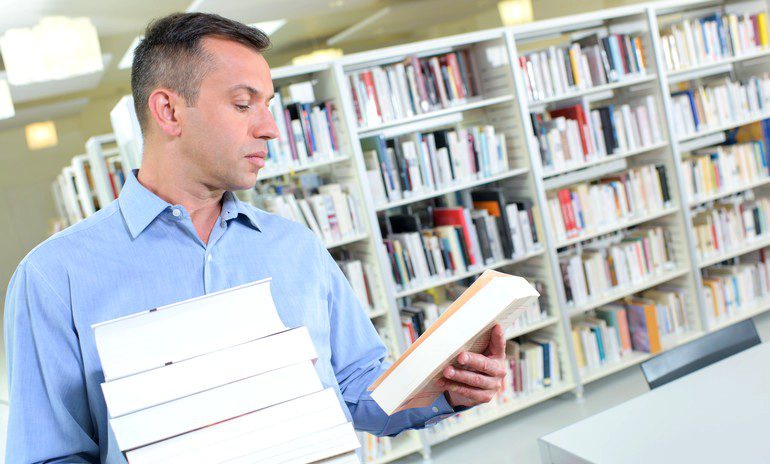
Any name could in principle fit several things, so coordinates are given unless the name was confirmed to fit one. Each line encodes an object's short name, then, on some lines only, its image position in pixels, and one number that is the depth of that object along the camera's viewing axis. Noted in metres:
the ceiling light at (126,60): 4.46
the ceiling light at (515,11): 5.41
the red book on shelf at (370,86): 3.67
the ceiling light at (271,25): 4.84
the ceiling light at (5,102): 4.20
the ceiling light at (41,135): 4.18
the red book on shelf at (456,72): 3.94
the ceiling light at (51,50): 4.27
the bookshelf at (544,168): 3.67
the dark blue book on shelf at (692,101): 4.57
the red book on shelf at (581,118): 4.18
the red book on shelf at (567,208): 4.15
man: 1.08
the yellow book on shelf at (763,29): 4.82
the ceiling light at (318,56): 4.87
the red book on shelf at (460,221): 3.88
